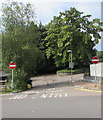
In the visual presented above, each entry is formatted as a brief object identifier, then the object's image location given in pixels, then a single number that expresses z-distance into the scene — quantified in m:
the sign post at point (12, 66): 20.50
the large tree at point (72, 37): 35.31
